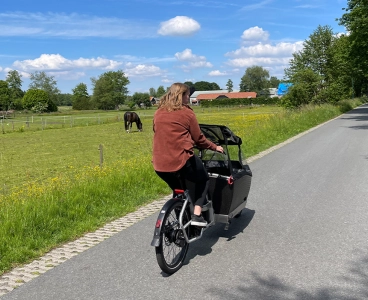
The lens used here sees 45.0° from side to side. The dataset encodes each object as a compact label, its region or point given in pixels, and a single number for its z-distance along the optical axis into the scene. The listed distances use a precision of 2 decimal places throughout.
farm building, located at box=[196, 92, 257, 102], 167.34
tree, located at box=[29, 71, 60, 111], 144.88
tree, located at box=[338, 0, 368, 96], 34.56
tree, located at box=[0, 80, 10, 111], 122.50
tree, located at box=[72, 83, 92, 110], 130.88
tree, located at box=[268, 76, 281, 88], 185.25
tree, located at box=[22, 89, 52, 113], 122.12
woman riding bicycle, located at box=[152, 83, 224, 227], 4.52
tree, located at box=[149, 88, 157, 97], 189.38
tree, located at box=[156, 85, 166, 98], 185.32
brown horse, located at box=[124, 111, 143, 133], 32.66
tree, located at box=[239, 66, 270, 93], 176.50
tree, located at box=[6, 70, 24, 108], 130.50
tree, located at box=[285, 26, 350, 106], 43.25
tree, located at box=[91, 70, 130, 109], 132.38
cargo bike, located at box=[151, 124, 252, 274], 4.45
